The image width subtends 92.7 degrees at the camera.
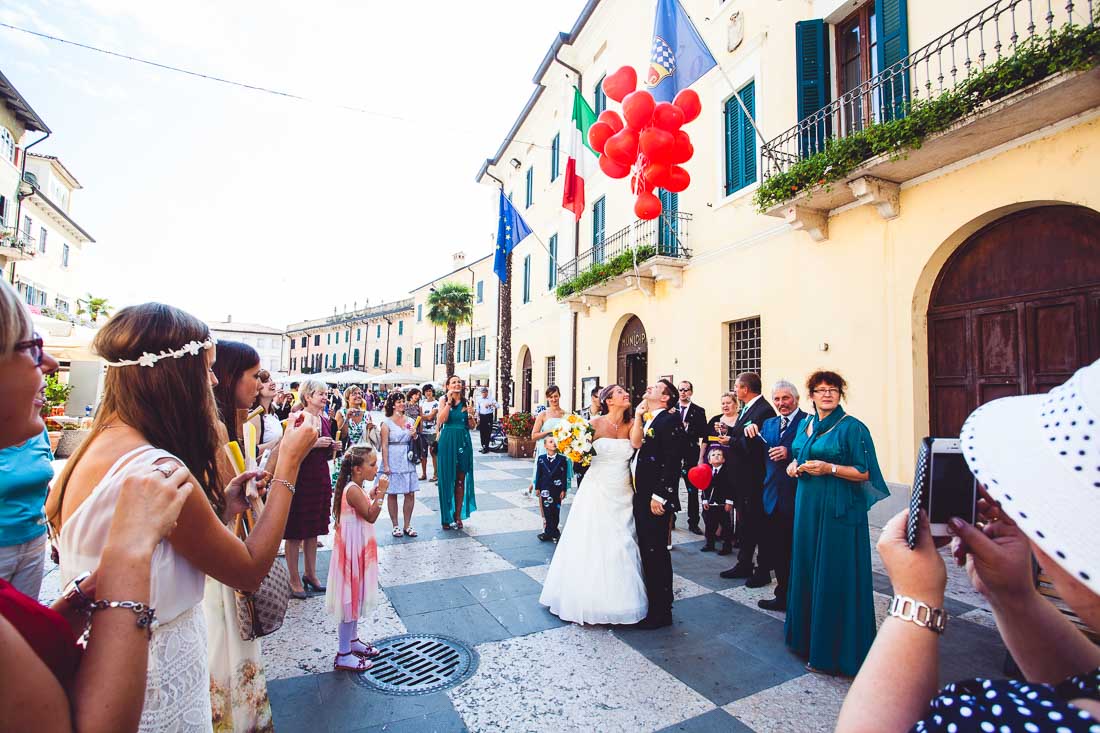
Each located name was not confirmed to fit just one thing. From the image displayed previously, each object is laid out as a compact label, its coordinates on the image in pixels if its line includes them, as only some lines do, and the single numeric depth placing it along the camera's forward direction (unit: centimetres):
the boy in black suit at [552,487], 666
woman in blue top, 269
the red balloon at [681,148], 717
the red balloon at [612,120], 786
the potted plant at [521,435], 1457
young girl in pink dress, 351
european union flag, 1400
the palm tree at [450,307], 3303
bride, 421
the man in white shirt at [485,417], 1570
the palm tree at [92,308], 3125
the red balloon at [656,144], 700
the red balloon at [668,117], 716
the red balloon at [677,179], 745
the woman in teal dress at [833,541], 350
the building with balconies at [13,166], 1848
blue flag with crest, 804
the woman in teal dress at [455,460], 711
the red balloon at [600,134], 784
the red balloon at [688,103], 723
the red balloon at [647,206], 776
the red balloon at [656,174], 725
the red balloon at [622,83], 734
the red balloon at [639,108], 706
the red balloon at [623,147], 726
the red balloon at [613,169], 752
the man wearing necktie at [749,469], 533
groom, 421
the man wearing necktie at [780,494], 465
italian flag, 1081
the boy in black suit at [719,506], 617
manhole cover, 329
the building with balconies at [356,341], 4859
